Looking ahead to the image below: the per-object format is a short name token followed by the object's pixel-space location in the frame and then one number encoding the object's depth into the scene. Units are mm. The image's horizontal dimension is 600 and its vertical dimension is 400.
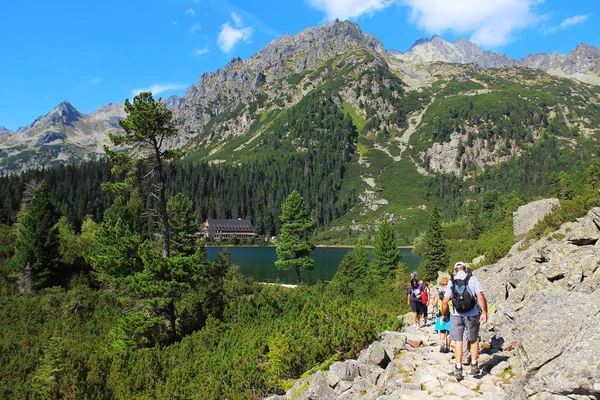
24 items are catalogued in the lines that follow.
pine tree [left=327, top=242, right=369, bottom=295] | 38628
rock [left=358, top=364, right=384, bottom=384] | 9133
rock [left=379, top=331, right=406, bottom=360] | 10625
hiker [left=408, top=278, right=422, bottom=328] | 15281
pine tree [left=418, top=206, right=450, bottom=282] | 45906
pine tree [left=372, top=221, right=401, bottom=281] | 47344
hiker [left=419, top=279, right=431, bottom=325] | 15336
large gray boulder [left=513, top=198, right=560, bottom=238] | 32656
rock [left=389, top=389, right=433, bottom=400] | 7473
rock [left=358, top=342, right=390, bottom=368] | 10094
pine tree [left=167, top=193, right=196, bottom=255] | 31594
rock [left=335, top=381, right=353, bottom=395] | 8797
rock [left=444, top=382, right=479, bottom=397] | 7575
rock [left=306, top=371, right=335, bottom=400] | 8766
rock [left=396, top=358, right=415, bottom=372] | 9225
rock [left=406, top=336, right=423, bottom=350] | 11634
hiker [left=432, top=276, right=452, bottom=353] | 10719
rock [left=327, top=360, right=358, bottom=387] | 9164
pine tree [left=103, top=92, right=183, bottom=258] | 19531
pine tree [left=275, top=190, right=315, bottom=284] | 39000
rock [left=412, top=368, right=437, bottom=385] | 8438
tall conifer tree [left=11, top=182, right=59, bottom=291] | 26938
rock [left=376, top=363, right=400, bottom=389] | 8781
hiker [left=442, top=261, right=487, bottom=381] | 8320
